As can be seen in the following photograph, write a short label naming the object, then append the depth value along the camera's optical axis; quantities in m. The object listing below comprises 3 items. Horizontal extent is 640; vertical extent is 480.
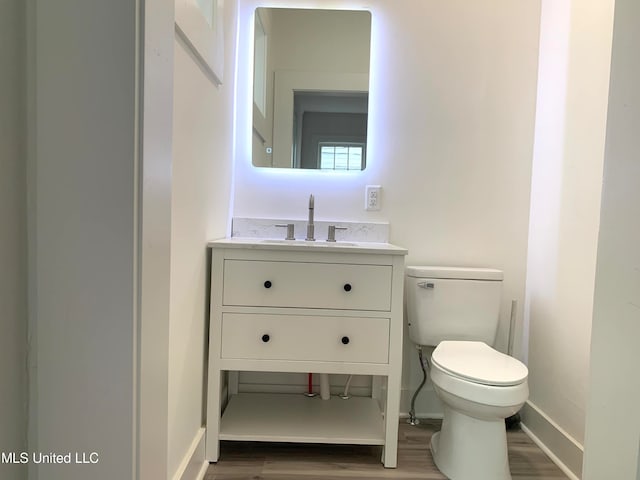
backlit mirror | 1.93
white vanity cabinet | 1.43
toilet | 1.31
